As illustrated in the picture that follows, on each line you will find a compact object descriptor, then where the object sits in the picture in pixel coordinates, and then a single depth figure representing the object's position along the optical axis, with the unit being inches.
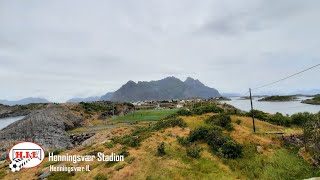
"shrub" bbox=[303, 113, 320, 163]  544.2
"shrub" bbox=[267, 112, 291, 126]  836.4
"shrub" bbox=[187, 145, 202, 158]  578.9
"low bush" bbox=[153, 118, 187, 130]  779.3
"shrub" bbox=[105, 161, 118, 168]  576.0
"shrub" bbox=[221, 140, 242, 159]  571.2
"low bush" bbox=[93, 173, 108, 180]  529.1
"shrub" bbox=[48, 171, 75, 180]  567.9
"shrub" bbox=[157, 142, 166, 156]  594.0
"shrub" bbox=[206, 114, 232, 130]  713.9
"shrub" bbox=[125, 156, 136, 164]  571.0
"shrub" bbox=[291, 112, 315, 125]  802.8
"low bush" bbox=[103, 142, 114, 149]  705.4
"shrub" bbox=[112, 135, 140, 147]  671.3
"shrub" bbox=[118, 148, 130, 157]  606.4
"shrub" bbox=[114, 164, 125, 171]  550.2
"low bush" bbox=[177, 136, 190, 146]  644.8
